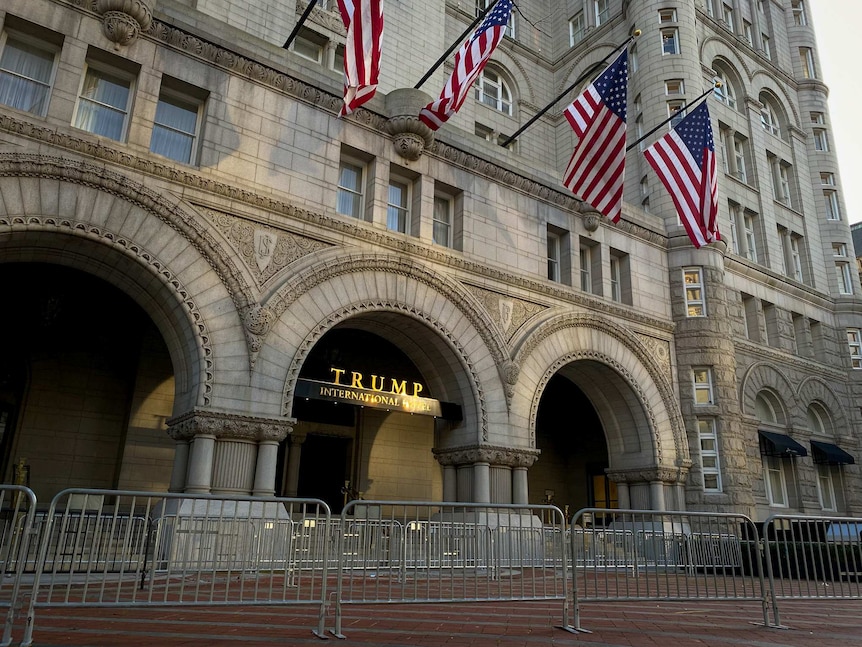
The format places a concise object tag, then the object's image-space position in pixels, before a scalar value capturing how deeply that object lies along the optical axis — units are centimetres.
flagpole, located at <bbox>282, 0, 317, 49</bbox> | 1490
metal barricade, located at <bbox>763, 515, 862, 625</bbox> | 885
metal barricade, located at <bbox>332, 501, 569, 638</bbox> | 801
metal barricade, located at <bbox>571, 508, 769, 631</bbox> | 869
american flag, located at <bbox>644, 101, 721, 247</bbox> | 1745
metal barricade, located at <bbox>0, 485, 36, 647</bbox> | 543
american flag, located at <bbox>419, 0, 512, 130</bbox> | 1522
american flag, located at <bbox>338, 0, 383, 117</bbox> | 1356
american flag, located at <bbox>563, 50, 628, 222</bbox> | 1644
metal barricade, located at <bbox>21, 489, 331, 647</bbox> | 653
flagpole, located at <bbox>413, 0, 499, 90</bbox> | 1672
